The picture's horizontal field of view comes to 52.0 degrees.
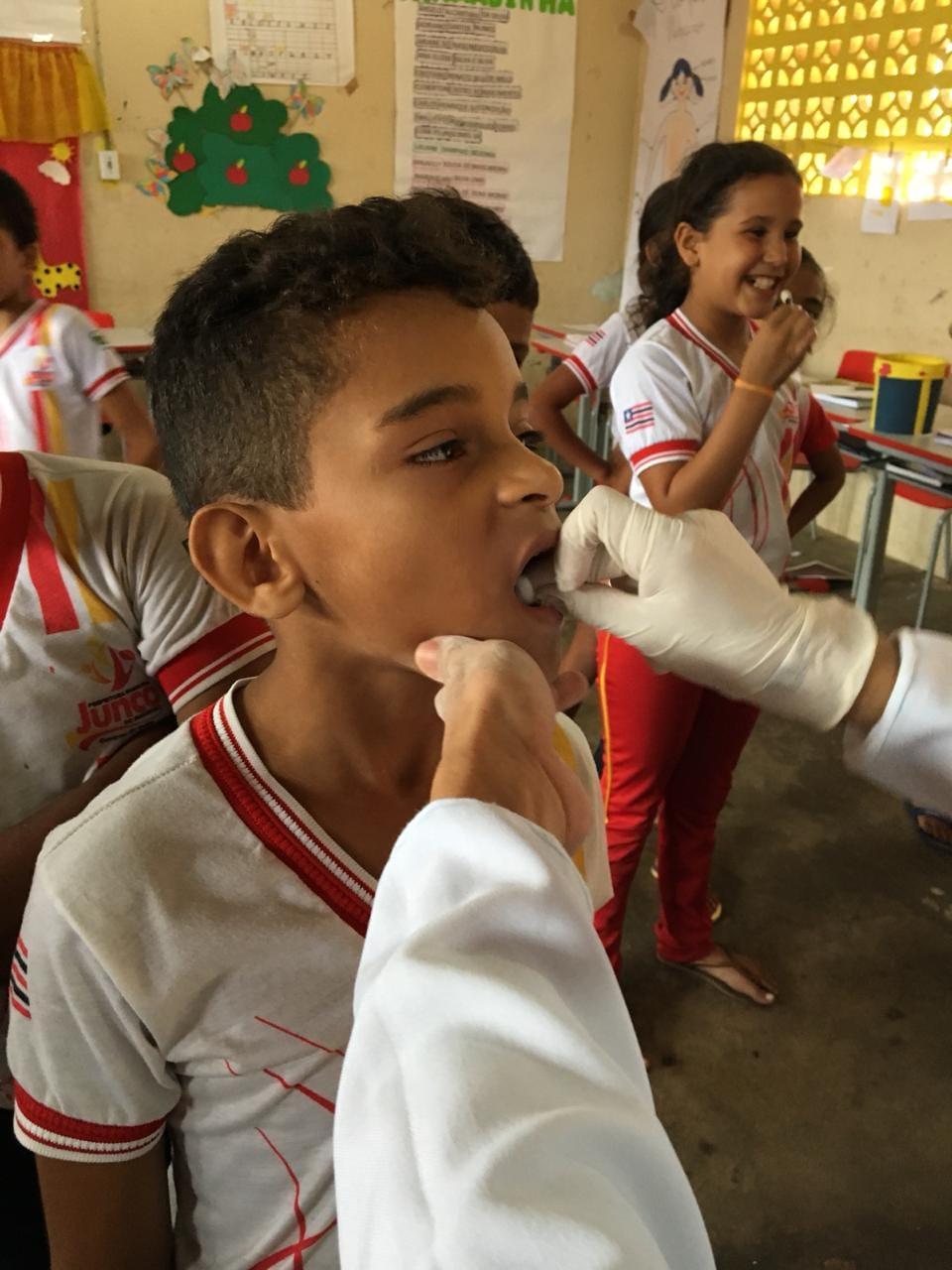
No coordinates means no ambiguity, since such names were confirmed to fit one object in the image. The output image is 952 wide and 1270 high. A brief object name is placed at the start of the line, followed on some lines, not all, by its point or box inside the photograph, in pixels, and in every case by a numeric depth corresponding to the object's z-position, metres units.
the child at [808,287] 2.39
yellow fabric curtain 4.12
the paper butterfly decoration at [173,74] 4.38
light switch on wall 4.41
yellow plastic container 2.72
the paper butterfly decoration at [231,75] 4.43
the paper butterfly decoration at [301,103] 4.56
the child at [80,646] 0.98
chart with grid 4.40
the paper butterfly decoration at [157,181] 4.52
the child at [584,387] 2.57
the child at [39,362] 1.91
